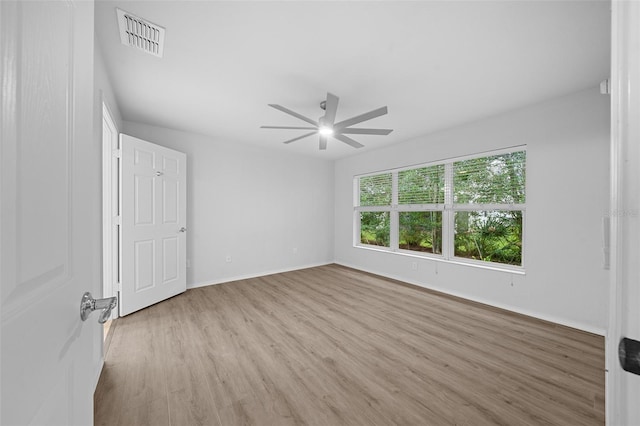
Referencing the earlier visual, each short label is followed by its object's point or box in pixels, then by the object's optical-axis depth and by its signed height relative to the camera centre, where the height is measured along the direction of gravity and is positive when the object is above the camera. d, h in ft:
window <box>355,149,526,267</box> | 10.61 +0.20
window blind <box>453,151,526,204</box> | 10.37 +1.50
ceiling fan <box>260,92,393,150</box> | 7.38 +2.95
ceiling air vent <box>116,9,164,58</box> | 5.46 +4.09
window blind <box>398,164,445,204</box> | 13.05 +1.52
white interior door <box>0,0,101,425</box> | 1.32 +0.02
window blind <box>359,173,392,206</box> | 15.89 +1.52
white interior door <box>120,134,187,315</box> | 9.53 -0.46
